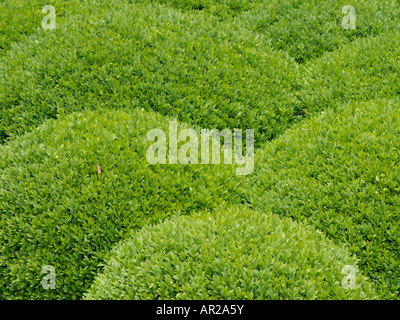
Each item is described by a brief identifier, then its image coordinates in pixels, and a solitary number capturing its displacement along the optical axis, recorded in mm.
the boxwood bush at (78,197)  5547
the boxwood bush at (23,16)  9031
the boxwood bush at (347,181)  5492
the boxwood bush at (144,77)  7445
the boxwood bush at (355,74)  7844
